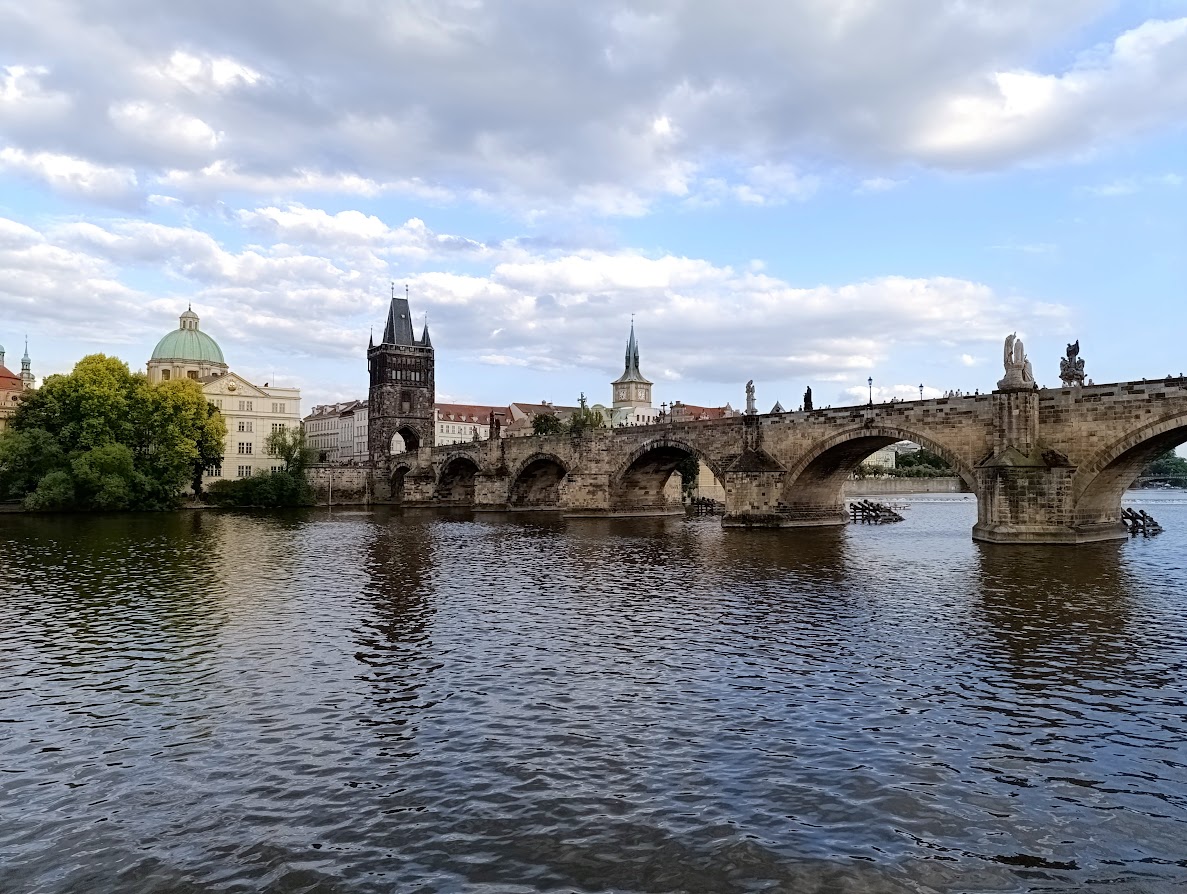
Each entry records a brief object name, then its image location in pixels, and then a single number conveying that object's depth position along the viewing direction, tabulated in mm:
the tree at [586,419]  98250
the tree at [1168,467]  180500
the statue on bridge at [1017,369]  35438
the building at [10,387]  98250
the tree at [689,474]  92938
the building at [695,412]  156000
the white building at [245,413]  98188
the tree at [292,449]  93188
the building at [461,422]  153625
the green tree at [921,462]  151750
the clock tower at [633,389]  178500
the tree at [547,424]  97225
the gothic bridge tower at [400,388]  108312
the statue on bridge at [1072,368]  42688
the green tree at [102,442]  65688
